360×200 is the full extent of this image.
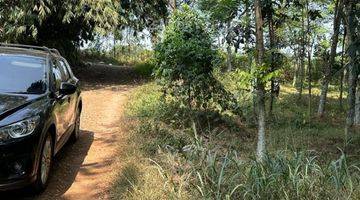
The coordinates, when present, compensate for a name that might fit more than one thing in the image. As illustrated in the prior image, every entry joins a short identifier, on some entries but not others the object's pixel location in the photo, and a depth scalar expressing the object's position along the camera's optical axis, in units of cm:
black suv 558
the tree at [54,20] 1744
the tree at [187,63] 1099
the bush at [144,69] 2459
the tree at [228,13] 965
